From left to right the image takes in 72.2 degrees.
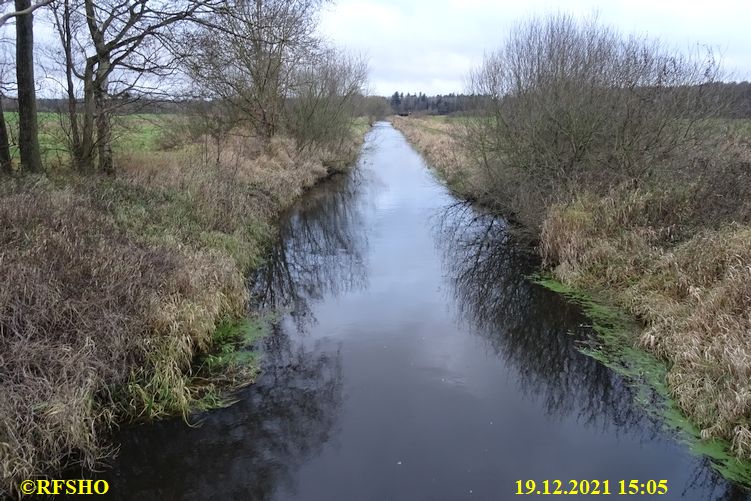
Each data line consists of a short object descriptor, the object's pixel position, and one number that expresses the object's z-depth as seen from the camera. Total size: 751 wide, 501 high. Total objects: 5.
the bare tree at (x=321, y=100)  24.09
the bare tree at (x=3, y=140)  10.52
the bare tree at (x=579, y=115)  11.43
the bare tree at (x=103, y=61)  11.95
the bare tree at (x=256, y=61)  12.98
